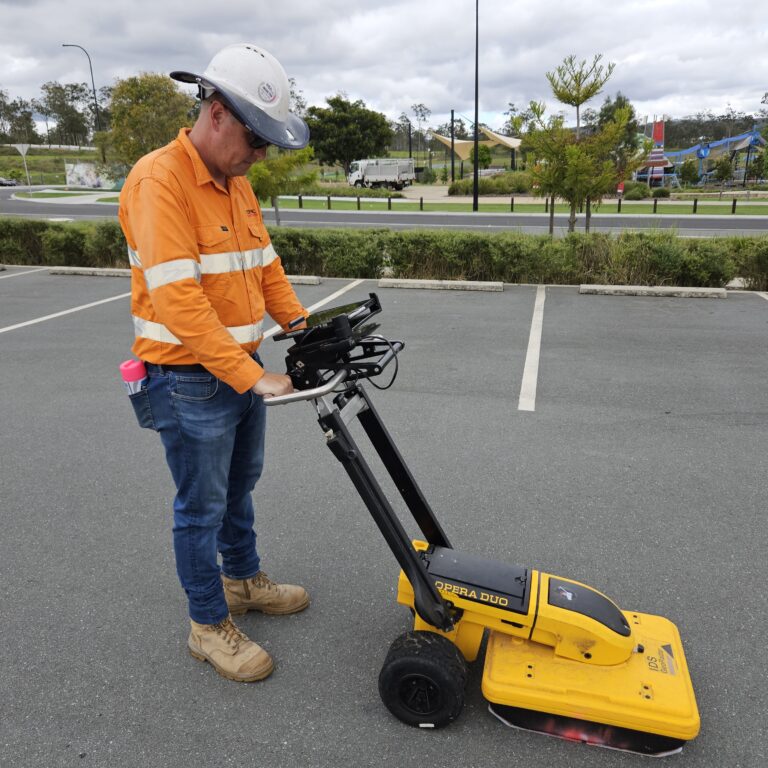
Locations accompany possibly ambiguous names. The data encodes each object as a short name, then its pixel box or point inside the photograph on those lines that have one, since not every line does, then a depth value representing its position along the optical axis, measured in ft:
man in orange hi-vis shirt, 6.11
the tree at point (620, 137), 38.04
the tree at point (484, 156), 156.27
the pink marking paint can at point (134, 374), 6.80
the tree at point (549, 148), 34.42
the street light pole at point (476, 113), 83.30
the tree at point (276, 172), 40.09
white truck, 131.54
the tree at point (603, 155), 34.04
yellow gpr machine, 6.41
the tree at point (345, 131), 152.35
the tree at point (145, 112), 75.10
